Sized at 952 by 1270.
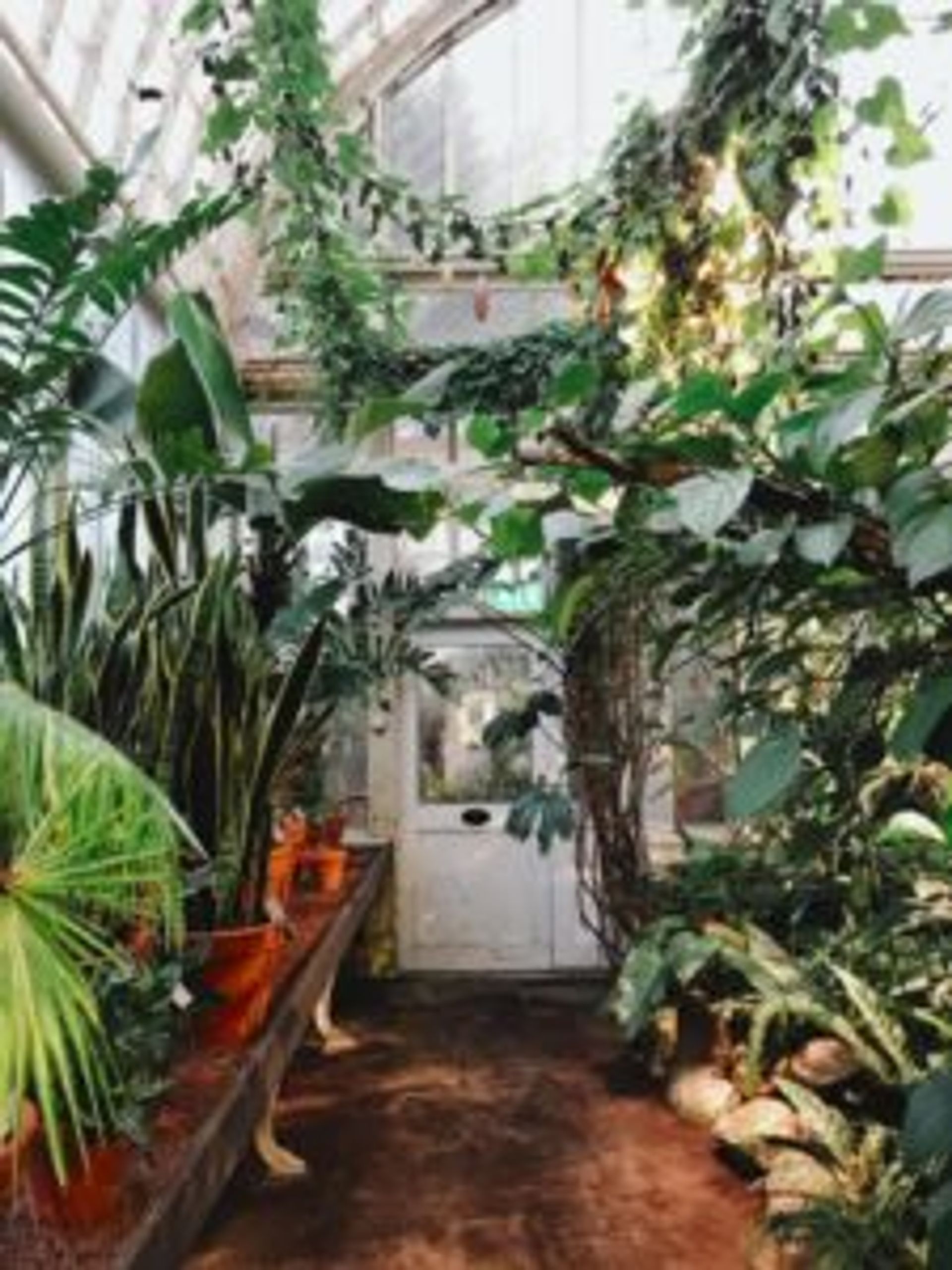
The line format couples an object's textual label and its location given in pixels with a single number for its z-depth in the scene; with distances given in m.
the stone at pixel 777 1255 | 2.97
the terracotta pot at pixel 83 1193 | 1.48
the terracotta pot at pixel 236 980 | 2.28
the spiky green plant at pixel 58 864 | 0.92
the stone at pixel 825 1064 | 3.85
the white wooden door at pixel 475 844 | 6.70
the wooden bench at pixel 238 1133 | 1.52
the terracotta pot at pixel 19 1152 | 1.40
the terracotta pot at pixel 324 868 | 4.77
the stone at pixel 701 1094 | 4.26
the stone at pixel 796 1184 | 3.22
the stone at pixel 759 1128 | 3.71
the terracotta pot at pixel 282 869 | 3.33
